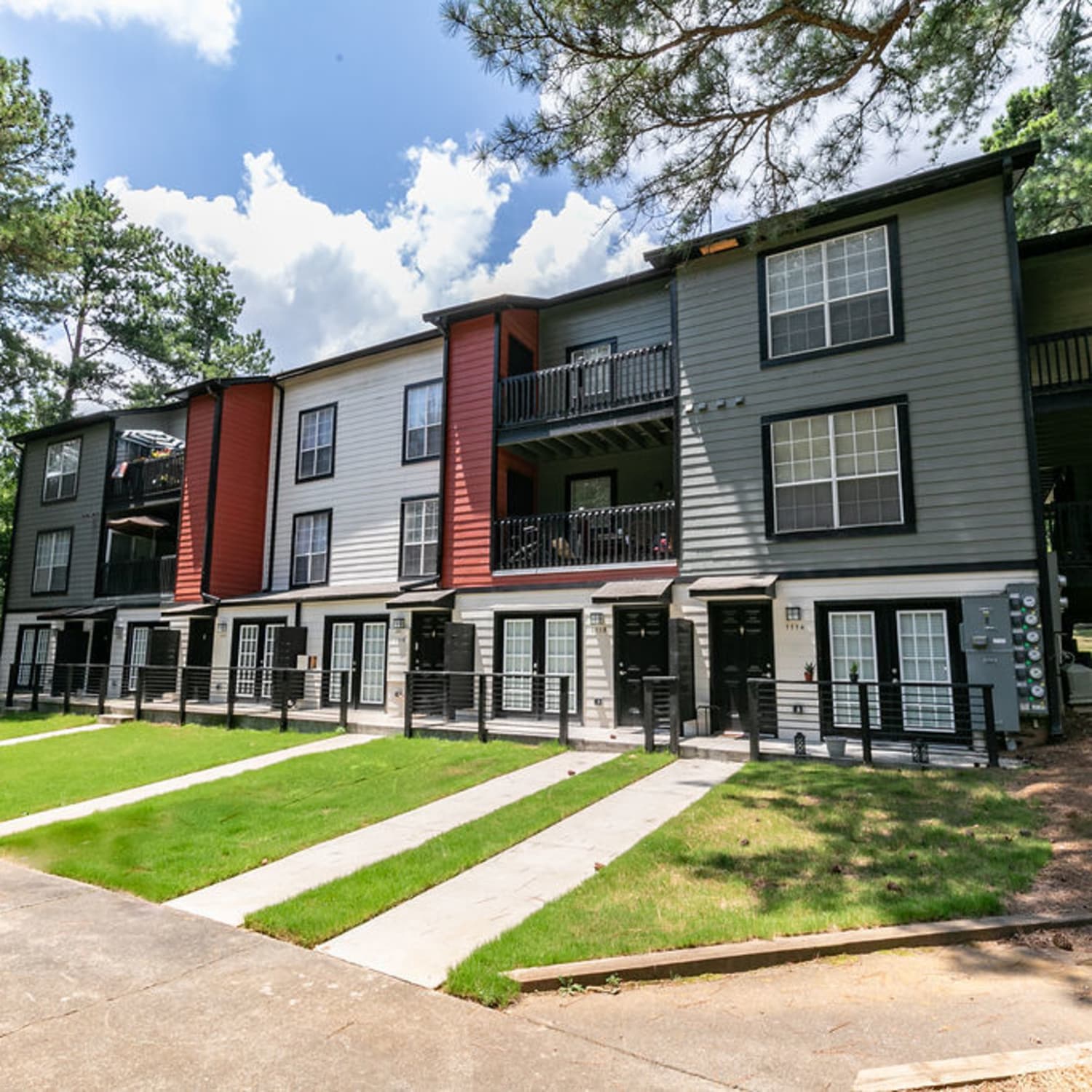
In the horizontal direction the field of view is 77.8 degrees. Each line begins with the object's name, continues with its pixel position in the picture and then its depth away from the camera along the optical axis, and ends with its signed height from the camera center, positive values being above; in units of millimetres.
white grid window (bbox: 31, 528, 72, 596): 22703 +2810
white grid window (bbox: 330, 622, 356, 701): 16391 -110
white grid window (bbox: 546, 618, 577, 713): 13578 -135
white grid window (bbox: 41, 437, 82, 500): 23172 +5953
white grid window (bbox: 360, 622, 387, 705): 15969 -443
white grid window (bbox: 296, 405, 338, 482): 18578 +5563
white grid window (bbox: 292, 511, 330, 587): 18172 +2600
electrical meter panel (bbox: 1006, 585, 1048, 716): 9570 -2
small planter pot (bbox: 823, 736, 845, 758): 9330 -1341
